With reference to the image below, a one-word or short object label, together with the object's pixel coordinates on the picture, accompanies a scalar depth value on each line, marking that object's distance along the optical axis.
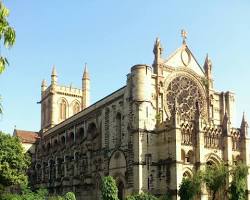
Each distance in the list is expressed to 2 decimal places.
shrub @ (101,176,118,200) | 44.03
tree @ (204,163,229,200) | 45.76
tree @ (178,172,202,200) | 44.78
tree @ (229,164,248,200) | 47.12
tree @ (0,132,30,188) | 54.97
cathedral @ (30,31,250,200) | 49.59
